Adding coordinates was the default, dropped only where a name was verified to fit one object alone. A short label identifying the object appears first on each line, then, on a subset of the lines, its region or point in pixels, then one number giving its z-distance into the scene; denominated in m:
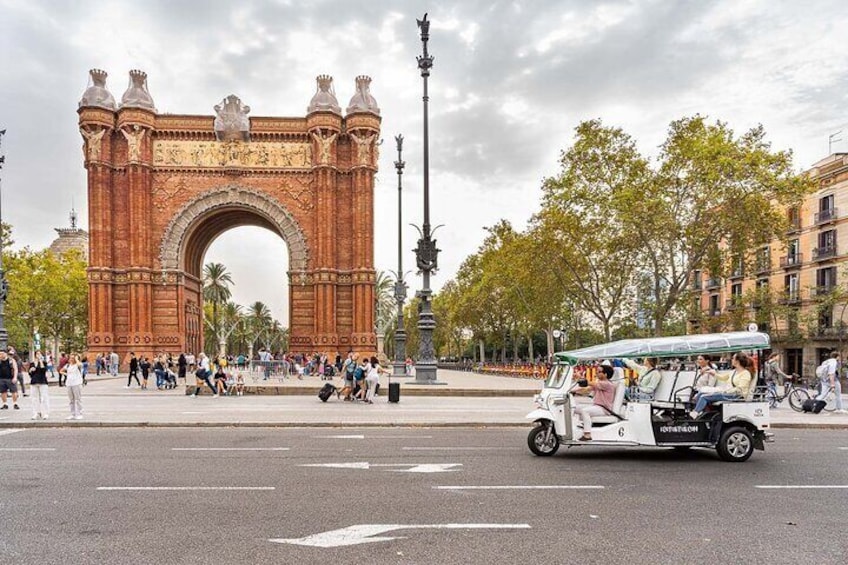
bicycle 18.61
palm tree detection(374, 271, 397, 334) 73.44
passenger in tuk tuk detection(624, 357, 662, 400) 11.20
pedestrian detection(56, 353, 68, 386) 28.20
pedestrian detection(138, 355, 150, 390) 26.22
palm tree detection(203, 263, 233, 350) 70.38
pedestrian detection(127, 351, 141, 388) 27.49
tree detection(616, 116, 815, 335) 26.30
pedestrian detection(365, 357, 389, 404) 19.55
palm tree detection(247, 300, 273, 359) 90.59
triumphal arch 39.75
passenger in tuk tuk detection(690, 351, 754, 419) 10.39
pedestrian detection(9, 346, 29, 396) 20.55
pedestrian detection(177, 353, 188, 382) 32.66
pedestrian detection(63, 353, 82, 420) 14.75
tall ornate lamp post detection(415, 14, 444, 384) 22.91
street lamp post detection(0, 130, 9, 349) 25.26
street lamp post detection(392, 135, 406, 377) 30.48
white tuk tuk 10.19
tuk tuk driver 10.35
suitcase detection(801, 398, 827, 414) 17.23
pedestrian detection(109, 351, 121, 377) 37.64
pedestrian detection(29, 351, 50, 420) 14.97
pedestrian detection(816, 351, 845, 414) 17.52
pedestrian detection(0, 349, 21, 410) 16.88
